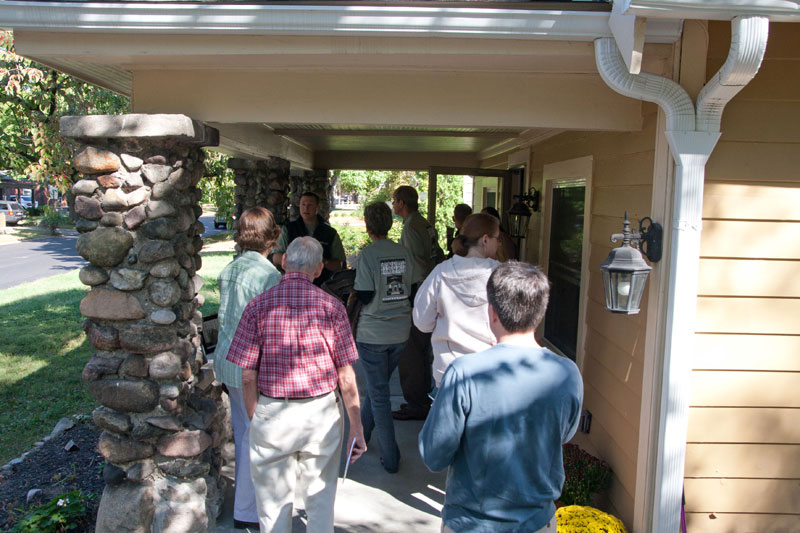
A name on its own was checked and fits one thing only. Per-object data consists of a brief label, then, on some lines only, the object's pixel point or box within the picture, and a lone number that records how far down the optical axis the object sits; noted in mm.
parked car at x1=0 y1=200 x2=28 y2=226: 30984
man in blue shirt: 1823
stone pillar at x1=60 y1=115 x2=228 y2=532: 3098
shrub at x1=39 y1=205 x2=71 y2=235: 25467
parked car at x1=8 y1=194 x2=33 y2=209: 42588
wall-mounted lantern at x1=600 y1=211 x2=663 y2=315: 2625
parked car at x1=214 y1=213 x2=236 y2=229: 26455
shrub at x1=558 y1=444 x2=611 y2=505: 3186
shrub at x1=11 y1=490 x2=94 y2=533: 3270
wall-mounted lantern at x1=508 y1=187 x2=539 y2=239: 5562
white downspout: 2617
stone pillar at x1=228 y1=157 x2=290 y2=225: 6637
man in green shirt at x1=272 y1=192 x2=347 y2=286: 5566
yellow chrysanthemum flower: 2785
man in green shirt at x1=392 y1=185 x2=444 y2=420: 4852
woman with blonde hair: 3037
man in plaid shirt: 2617
